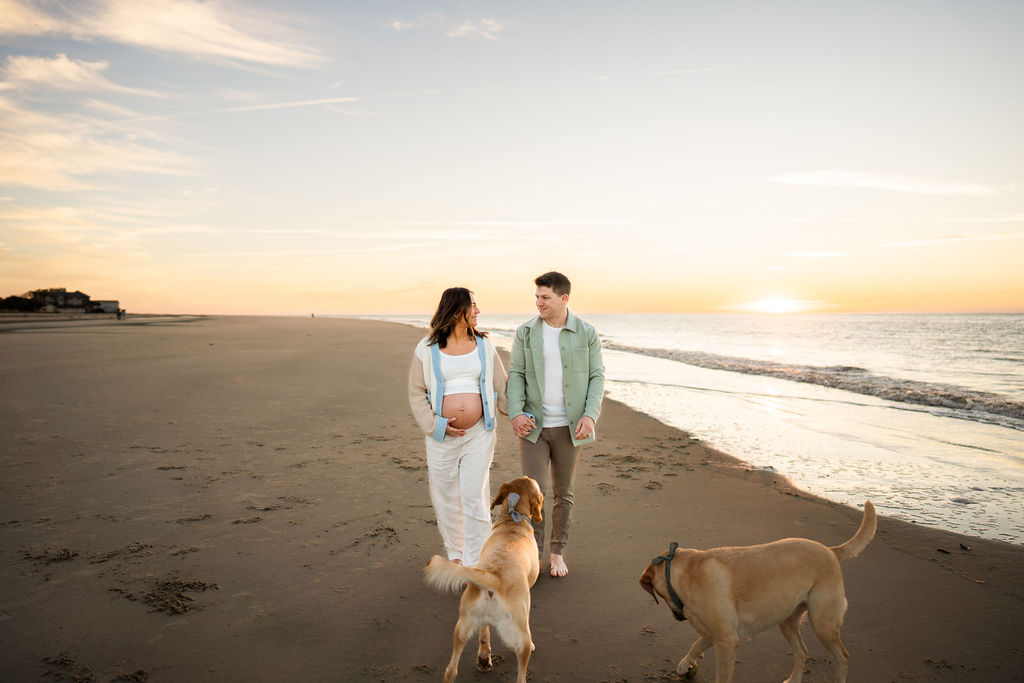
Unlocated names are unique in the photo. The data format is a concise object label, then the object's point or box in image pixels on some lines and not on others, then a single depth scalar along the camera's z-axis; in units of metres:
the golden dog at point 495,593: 2.63
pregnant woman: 3.92
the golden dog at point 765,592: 2.78
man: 4.36
